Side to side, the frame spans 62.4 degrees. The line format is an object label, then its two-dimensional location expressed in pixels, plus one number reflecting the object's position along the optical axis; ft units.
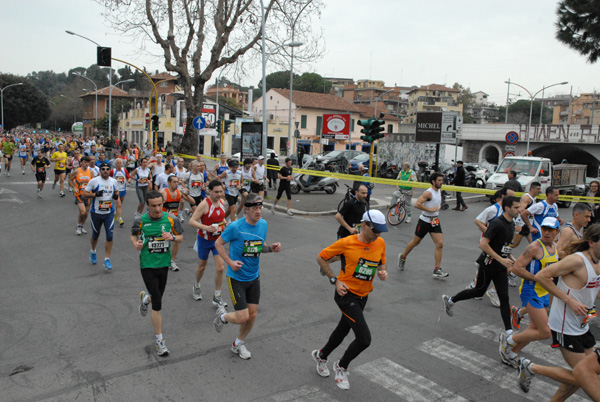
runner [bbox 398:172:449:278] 28.94
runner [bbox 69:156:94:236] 37.63
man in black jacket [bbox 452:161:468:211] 62.49
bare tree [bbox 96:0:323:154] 75.51
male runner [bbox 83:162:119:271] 29.84
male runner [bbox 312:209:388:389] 15.67
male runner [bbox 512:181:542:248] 27.15
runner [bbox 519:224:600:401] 14.10
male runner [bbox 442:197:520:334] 19.88
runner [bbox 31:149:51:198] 56.95
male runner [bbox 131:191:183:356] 18.22
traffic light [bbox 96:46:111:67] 68.85
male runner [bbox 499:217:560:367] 16.78
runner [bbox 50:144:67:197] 59.41
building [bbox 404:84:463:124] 287.28
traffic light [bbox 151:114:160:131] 91.20
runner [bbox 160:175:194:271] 30.78
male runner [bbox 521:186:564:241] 28.04
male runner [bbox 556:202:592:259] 21.18
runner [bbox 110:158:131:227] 42.15
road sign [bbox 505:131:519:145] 74.02
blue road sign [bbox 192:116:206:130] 70.95
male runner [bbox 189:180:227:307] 22.57
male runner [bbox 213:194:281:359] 17.75
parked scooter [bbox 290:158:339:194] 69.56
